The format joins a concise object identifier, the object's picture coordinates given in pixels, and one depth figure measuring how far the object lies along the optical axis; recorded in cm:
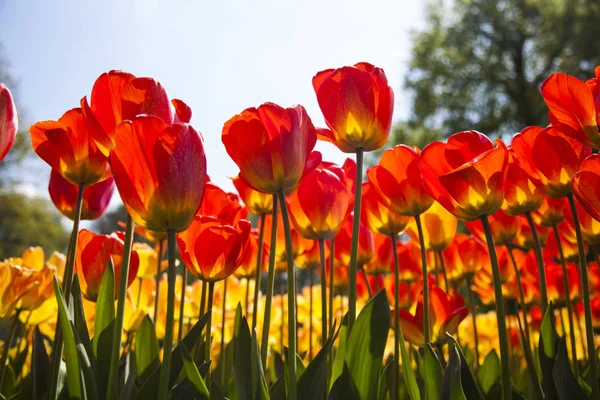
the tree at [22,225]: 1912
